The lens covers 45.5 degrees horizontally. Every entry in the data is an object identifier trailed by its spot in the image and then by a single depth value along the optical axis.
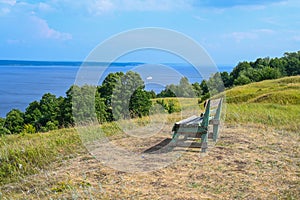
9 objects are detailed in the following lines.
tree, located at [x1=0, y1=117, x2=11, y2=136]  24.28
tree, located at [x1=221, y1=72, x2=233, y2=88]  52.19
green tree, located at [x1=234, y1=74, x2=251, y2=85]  44.94
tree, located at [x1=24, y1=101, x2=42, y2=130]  32.31
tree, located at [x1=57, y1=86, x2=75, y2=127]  25.36
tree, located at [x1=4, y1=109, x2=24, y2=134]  31.63
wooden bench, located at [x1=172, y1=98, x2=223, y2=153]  6.52
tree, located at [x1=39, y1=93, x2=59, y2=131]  28.98
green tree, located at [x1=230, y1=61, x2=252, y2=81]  54.28
